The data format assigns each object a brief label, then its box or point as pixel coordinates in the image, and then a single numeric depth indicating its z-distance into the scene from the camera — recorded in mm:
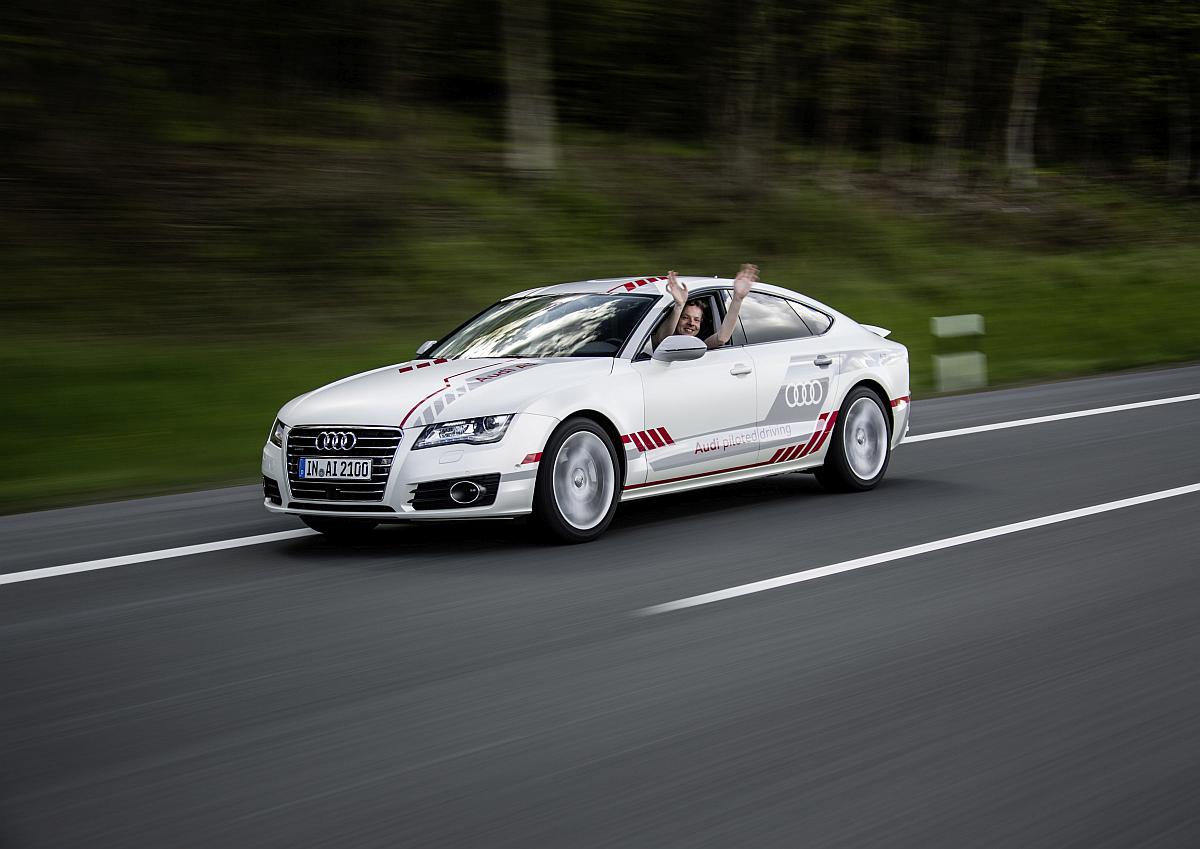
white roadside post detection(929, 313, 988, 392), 17797
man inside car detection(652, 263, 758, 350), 8945
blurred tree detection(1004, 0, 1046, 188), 41344
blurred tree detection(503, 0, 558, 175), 25688
